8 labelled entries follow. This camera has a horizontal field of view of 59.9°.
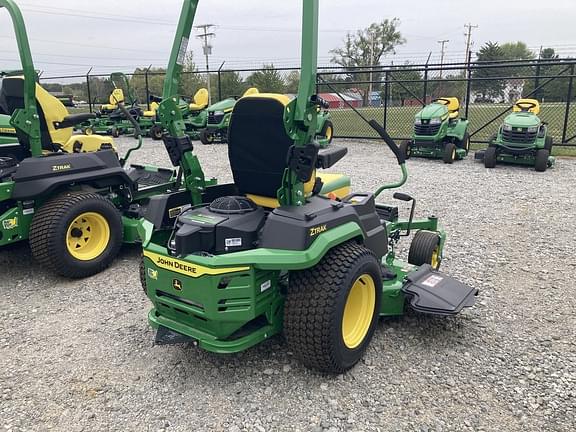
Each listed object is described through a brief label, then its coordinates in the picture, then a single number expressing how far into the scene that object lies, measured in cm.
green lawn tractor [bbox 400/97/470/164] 1041
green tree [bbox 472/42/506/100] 2011
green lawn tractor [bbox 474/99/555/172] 929
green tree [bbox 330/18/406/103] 4309
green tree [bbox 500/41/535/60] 4600
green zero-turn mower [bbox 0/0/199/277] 436
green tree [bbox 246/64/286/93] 2264
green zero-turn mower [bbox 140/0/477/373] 274
